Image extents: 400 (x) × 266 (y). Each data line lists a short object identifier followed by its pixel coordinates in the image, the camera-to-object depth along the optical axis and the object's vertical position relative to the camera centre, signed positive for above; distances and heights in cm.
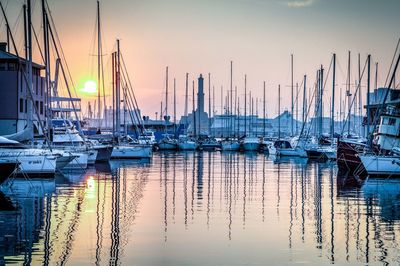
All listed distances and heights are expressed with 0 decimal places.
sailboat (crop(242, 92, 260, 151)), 11725 -312
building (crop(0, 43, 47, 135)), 6738 +293
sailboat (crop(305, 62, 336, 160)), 8044 -234
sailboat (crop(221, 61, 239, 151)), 11431 -324
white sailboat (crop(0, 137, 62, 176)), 4341 -215
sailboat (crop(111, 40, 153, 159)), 7488 -196
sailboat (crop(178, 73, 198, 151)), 11369 -311
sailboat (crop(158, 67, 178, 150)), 11250 -294
